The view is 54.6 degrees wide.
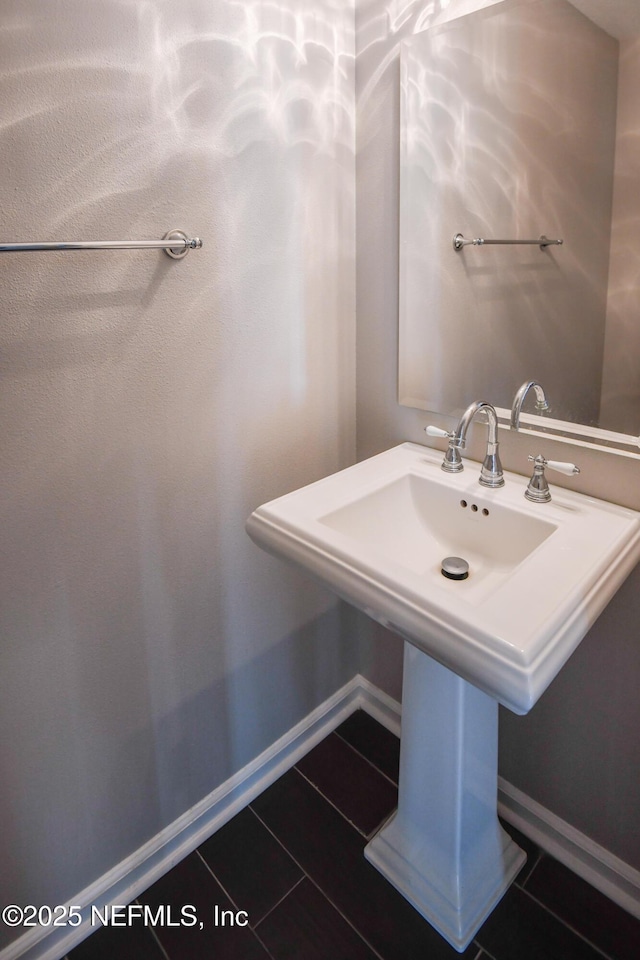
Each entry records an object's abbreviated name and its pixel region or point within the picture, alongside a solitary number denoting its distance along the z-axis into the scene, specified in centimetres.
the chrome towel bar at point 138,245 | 94
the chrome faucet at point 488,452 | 119
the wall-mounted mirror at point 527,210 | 112
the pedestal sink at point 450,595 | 90
